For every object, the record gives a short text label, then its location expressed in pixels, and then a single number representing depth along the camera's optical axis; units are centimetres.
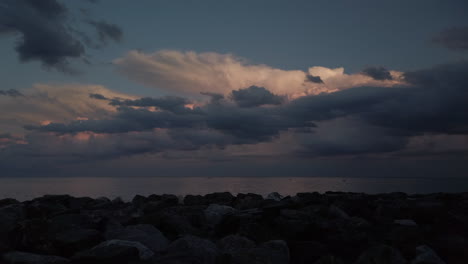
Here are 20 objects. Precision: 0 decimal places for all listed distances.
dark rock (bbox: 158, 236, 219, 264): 566
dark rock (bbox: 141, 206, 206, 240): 838
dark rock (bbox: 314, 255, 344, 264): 531
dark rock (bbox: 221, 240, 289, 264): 572
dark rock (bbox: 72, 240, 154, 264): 555
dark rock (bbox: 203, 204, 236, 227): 965
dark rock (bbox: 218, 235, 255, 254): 636
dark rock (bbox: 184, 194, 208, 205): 1412
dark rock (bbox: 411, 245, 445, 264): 561
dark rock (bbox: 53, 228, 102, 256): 666
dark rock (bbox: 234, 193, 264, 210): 1162
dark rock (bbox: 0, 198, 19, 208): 1347
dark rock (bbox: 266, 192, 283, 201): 1638
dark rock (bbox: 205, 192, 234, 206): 1430
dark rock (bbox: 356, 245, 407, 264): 534
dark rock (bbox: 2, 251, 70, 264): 562
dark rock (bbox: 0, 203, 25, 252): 655
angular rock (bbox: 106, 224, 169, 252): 682
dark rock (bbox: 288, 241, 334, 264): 635
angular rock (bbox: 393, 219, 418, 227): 866
